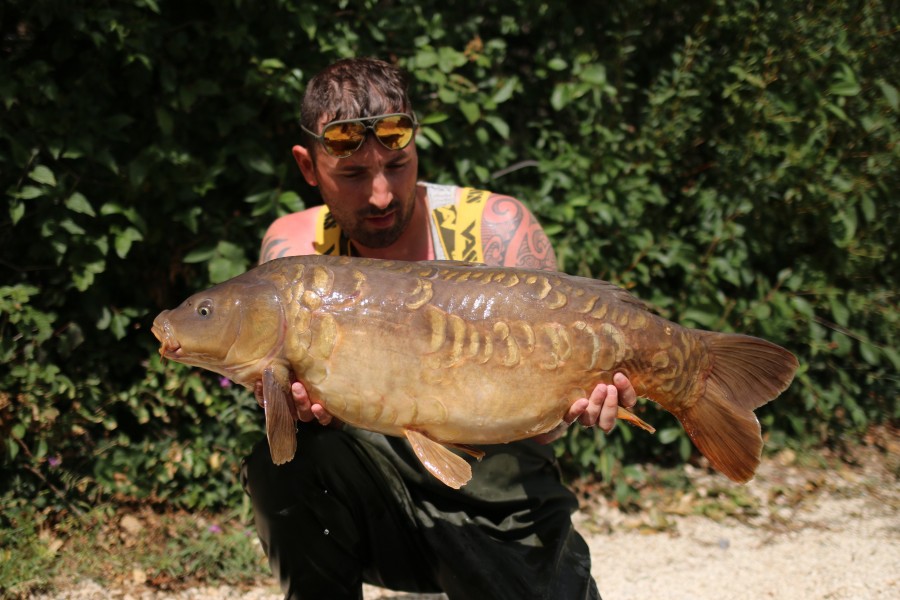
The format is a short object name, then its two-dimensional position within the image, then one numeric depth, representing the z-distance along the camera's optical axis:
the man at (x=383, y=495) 2.49
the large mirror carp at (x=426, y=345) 2.08
